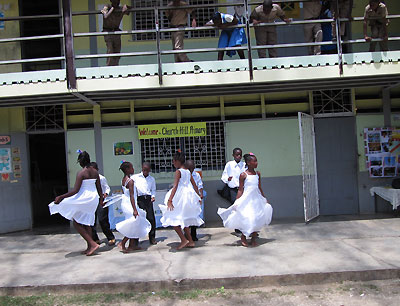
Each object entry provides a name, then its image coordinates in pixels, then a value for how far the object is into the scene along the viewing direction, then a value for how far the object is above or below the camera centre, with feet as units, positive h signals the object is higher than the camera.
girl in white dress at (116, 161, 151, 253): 19.89 -3.27
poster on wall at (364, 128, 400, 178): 28.48 -0.27
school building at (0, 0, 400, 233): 28.43 +2.20
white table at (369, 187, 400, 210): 25.80 -3.52
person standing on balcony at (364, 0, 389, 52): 23.93 +8.30
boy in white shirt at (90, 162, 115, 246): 22.17 -3.86
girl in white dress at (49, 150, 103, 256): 19.56 -2.18
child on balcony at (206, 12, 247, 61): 23.48 +8.00
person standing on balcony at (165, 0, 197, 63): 24.99 +9.12
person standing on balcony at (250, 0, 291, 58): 24.29 +8.74
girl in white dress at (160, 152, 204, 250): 20.15 -2.67
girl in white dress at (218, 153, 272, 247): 20.12 -3.06
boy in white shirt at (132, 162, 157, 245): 21.67 -2.11
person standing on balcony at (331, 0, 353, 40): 24.09 +9.29
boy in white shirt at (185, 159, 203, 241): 21.18 -1.56
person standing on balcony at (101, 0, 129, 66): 23.98 +9.06
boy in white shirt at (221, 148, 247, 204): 23.66 -1.22
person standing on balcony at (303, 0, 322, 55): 25.40 +8.45
